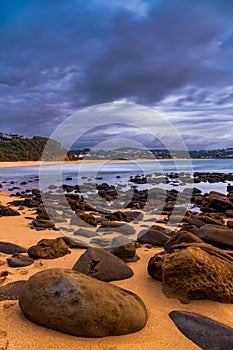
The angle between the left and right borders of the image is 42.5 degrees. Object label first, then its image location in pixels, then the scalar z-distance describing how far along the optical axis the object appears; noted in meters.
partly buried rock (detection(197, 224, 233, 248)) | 4.39
